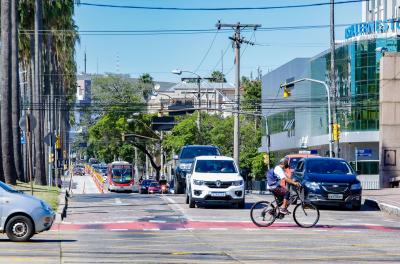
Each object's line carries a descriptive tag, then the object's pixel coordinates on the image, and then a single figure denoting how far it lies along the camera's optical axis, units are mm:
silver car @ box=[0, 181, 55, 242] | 19422
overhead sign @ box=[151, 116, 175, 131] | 90731
